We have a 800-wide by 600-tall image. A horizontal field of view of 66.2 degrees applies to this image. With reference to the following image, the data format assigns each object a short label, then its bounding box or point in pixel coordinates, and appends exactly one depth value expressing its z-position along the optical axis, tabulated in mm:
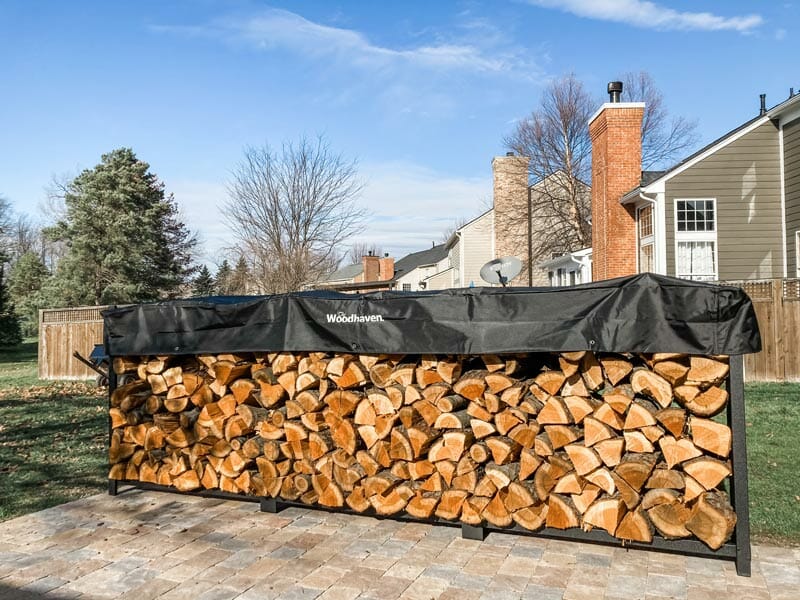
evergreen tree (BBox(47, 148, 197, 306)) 25375
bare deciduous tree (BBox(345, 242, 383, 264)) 61344
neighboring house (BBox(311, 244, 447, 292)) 39344
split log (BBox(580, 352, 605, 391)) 3945
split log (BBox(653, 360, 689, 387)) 3666
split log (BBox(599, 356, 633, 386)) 3854
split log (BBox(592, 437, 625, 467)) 3766
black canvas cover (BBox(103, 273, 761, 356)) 3566
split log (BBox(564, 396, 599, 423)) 3902
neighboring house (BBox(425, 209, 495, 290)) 28875
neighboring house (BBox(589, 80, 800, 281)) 13742
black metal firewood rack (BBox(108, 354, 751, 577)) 3518
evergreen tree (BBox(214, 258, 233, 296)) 27422
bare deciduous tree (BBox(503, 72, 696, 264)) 27938
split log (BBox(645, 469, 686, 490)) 3653
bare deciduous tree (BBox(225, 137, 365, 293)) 19234
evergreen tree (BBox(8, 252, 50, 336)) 34850
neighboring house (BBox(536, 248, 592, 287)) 18594
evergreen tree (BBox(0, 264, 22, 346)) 26344
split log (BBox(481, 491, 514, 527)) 4051
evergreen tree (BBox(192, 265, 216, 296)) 31656
